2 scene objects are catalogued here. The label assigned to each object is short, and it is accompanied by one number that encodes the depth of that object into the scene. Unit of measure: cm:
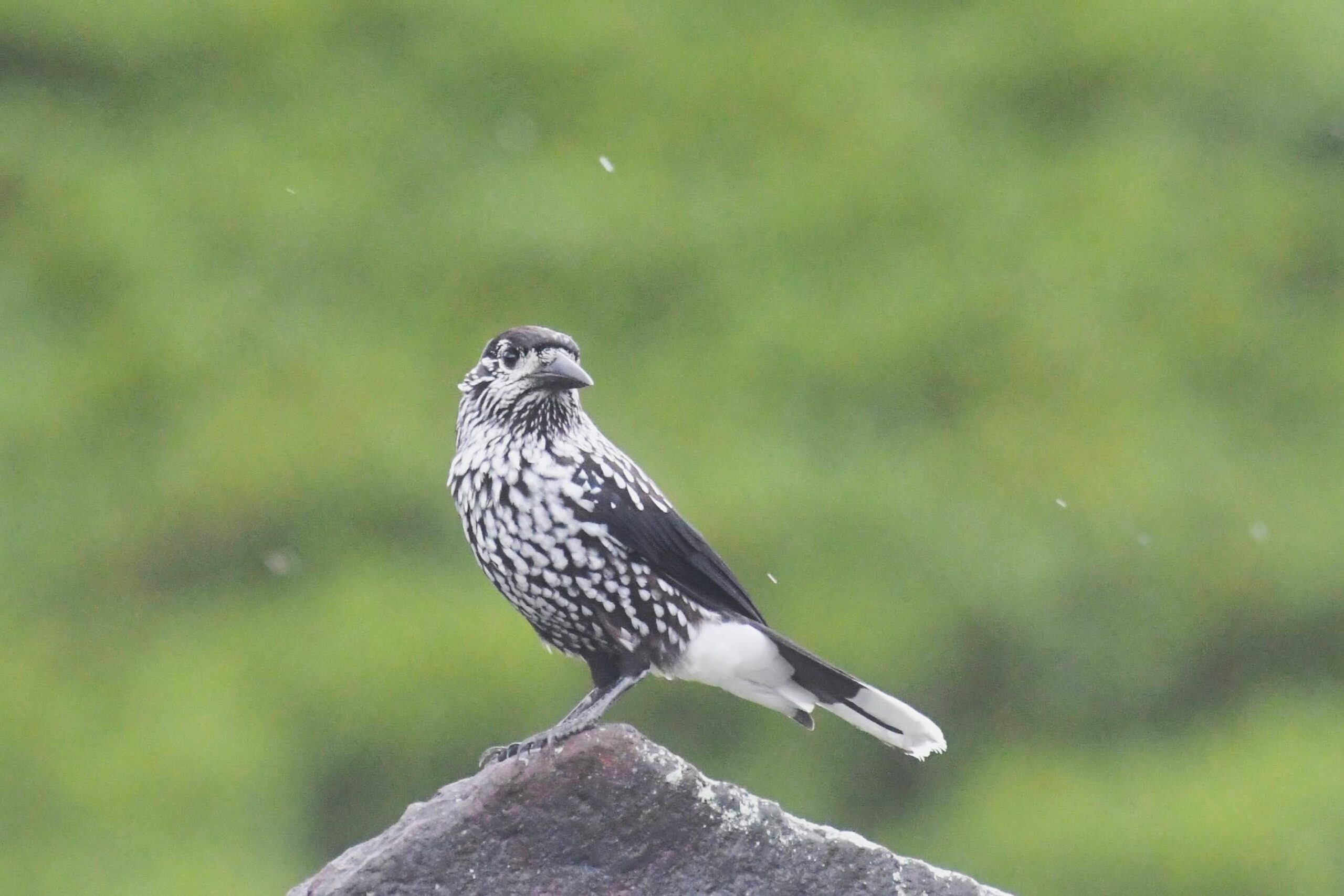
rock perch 800
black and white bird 872
